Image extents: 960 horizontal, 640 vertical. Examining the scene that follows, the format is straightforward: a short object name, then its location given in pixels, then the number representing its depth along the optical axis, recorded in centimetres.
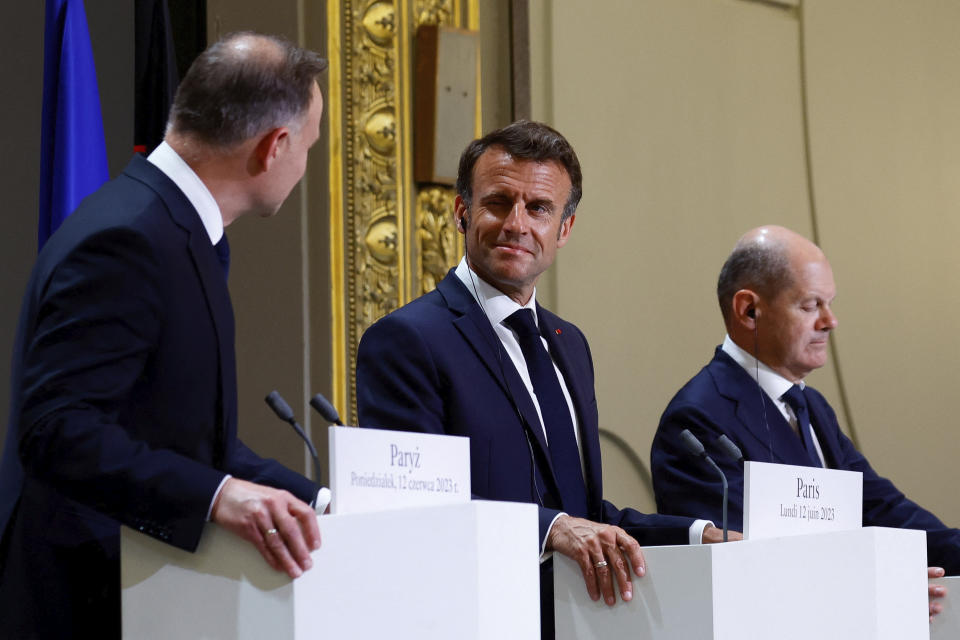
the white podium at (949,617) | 593
